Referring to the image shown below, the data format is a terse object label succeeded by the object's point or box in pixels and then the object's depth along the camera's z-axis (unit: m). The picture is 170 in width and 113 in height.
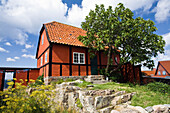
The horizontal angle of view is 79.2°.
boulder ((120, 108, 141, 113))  4.37
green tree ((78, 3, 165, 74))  9.55
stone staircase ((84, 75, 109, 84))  10.01
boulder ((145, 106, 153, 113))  4.55
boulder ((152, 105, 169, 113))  4.63
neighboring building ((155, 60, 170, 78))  23.67
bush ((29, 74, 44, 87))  9.99
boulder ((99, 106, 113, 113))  4.59
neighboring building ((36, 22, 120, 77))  9.90
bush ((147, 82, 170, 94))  6.95
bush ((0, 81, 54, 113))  3.90
